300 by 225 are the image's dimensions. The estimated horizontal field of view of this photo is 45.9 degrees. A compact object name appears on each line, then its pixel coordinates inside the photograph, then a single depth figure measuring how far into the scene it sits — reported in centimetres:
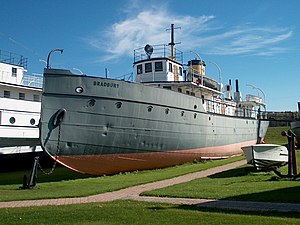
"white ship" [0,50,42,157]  2070
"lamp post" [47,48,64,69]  1487
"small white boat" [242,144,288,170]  1432
